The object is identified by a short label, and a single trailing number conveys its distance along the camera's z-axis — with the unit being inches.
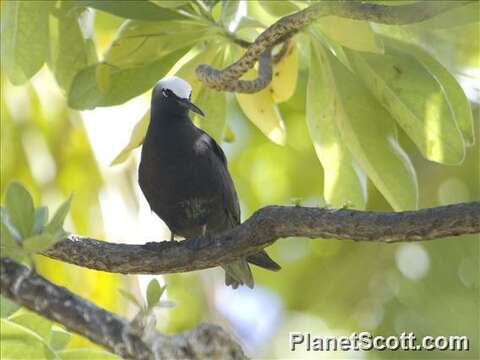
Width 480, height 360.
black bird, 384.8
